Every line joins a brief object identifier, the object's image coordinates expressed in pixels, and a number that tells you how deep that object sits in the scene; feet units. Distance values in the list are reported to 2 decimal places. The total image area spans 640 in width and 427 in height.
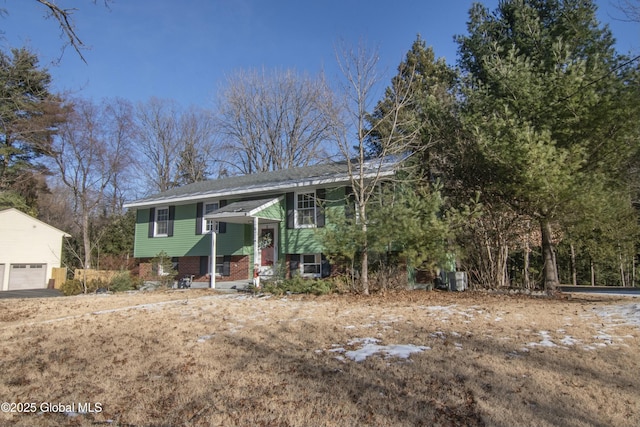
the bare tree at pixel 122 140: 90.07
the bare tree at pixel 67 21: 15.99
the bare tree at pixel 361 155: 37.93
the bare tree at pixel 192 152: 108.47
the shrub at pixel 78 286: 52.75
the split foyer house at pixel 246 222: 49.01
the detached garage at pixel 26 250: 71.05
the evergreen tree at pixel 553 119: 31.76
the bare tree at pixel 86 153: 84.17
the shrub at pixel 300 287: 38.24
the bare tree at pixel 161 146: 108.17
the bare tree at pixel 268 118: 98.17
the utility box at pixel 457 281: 42.11
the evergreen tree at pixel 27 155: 74.90
